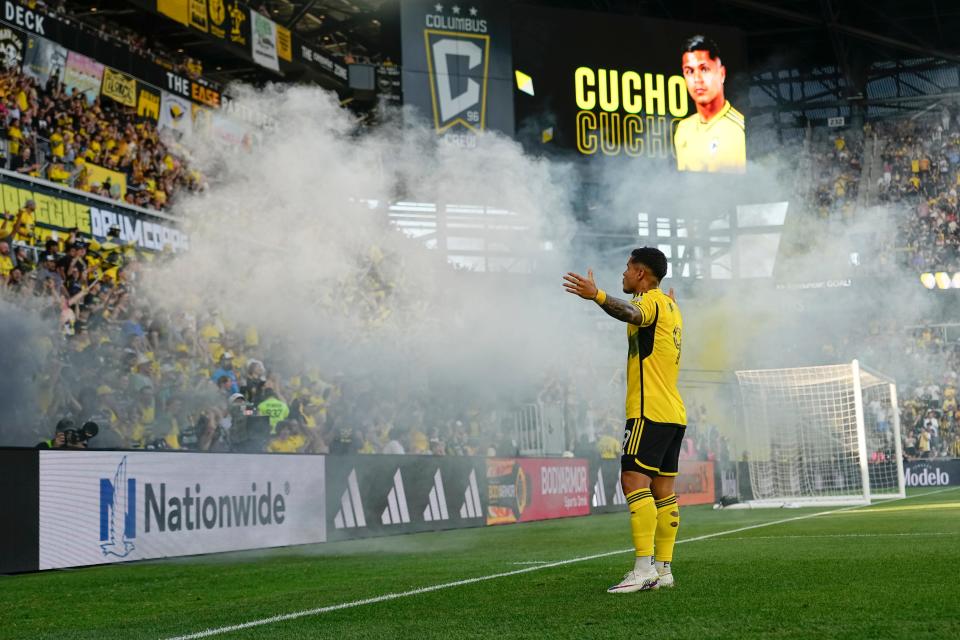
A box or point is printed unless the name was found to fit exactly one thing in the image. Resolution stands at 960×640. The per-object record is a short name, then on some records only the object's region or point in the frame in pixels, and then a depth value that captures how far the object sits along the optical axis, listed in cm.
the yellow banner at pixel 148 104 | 2331
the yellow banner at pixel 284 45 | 2694
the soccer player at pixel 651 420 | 641
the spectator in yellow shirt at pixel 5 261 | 1535
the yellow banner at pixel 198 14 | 2380
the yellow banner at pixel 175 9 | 2286
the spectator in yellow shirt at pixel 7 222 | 1673
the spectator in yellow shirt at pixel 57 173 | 1881
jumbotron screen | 2778
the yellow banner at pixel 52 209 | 1727
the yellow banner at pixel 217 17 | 2446
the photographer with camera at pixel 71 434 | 1213
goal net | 2269
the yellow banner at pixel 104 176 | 1989
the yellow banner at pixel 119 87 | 2228
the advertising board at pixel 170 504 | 1013
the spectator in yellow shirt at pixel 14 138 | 1803
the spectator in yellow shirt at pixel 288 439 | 1617
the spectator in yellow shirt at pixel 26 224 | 1703
